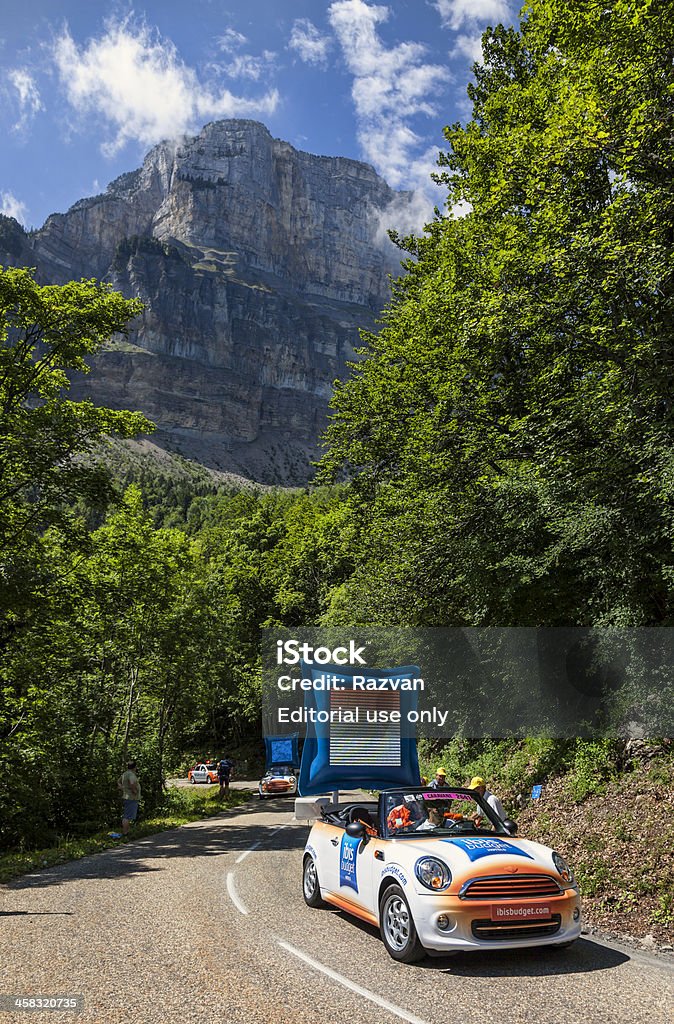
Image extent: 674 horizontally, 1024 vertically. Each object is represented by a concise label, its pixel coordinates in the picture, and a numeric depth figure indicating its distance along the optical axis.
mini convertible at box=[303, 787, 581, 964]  6.00
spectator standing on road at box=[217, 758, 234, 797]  30.17
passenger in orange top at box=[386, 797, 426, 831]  7.57
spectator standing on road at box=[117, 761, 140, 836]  17.60
